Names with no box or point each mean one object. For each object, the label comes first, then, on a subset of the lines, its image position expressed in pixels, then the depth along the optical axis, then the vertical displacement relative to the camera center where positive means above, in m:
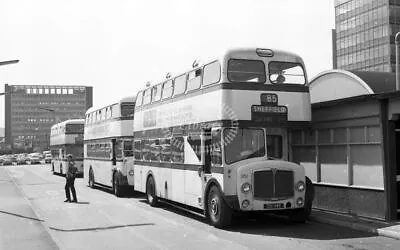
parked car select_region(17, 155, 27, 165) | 77.63 -1.42
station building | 12.05 -0.14
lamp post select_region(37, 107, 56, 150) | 109.02 +2.48
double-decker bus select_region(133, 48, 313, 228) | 11.87 +0.38
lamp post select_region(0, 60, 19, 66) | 21.14 +3.69
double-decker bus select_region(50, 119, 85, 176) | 35.84 +0.65
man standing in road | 19.14 -1.04
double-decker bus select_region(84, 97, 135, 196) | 21.03 +0.25
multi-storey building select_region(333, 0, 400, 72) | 106.00 +25.12
